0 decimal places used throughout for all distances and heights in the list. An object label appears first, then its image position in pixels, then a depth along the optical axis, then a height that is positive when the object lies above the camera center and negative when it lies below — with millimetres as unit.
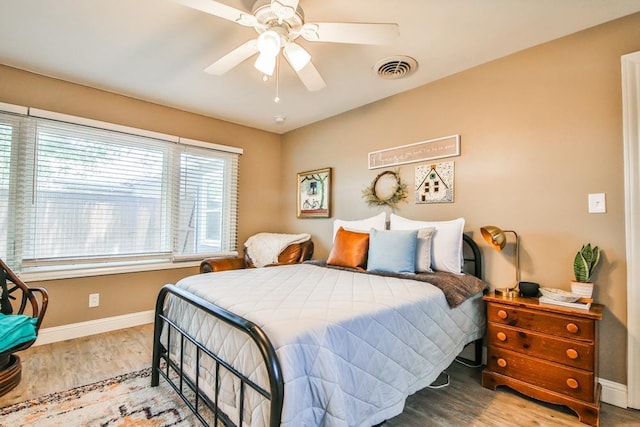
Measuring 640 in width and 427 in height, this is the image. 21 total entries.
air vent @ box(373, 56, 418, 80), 2465 +1261
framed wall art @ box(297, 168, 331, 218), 3830 +330
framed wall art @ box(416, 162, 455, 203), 2742 +355
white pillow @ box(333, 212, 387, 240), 2974 -33
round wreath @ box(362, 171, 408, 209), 3074 +276
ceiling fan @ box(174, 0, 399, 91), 1563 +1012
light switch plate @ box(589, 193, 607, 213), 1989 +139
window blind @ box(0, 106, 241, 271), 2699 +202
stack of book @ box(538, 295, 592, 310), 1809 -466
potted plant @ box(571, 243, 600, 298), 1896 -269
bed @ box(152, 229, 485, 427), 1158 -569
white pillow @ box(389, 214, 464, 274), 2404 -190
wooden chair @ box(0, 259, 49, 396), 1953 -829
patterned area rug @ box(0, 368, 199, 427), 1718 -1126
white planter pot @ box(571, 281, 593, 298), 1887 -389
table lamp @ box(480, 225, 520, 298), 2143 -119
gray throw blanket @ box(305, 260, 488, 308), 1989 -416
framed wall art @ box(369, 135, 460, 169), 2727 +656
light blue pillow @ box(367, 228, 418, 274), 2367 -239
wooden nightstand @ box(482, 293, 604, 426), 1736 -772
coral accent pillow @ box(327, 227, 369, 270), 2689 -261
